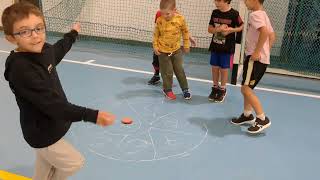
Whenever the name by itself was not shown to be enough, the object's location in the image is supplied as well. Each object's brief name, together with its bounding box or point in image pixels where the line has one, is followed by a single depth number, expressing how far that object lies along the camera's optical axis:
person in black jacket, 1.61
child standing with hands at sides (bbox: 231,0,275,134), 2.94
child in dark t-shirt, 3.57
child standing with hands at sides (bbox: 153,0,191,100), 3.63
